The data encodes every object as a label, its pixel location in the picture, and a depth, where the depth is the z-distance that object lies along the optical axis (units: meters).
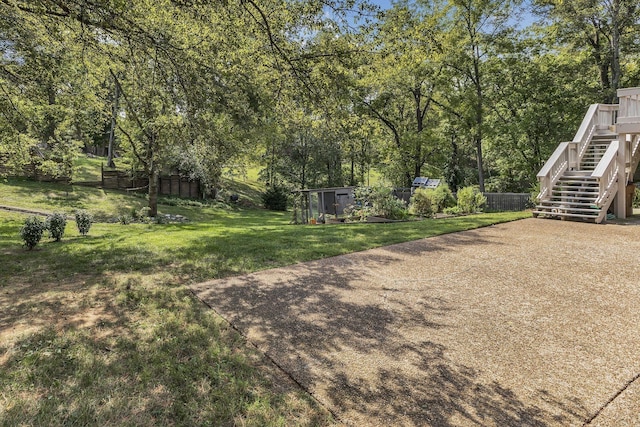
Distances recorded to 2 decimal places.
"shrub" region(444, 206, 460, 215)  13.29
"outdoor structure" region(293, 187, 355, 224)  15.49
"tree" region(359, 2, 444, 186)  18.19
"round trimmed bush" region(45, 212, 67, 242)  7.15
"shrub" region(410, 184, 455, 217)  12.51
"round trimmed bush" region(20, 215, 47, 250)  6.26
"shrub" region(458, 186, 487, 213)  13.30
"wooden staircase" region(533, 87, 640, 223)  8.95
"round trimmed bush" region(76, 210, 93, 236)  8.23
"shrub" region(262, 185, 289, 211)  24.61
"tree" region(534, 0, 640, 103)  12.91
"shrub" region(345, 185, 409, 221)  12.34
